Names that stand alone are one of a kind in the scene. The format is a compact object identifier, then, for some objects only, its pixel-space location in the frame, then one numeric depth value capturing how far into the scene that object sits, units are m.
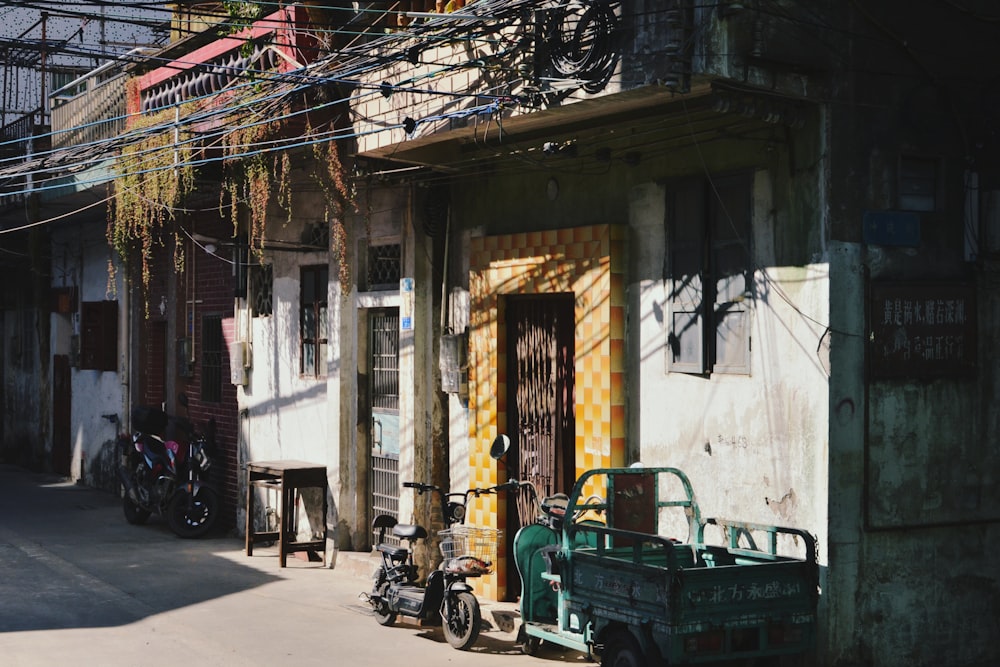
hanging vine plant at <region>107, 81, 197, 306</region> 14.16
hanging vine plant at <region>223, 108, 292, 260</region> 12.68
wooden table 13.42
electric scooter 9.86
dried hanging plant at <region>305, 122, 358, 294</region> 12.52
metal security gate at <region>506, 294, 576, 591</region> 10.83
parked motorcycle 15.43
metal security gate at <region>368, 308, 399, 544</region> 13.16
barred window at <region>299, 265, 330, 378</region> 14.43
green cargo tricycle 7.43
